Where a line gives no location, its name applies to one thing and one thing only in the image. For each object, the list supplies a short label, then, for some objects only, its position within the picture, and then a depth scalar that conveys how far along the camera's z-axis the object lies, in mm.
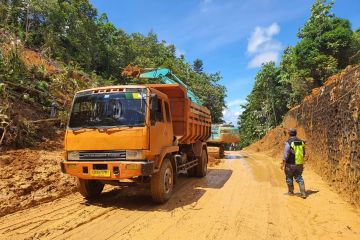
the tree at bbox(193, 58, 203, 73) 75956
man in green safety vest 9320
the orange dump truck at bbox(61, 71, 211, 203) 7234
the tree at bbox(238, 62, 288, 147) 38625
